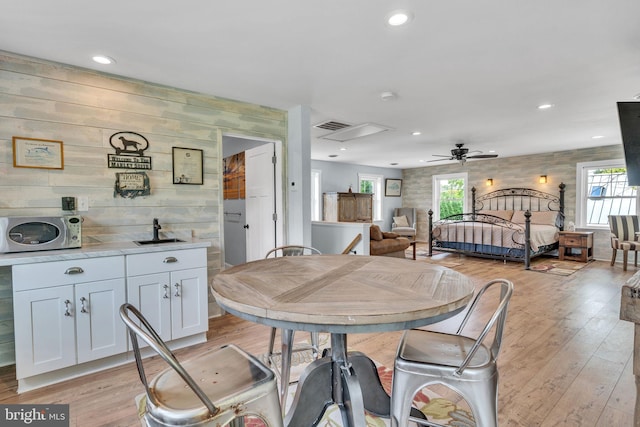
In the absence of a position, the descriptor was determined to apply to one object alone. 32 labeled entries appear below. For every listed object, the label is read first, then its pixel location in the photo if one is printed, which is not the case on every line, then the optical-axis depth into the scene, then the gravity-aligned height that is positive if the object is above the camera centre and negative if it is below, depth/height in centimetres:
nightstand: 622 -80
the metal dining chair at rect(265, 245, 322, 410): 167 -84
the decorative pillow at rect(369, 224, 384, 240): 521 -43
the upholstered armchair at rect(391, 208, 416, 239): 926 -36
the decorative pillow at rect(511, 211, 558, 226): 698 -25
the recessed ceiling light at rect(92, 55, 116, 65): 243 +118
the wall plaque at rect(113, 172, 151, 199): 280 +22
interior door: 391 +11
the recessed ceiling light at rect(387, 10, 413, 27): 190 +117
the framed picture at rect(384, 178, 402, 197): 969 +63
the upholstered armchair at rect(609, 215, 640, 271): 546 -45
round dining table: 103 -34
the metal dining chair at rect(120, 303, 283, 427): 96 -62
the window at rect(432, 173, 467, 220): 886 +36
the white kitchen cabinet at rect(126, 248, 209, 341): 243 -66
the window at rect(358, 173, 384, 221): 930 +56
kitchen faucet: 284 -17
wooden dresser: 771 +2
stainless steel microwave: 216 -17
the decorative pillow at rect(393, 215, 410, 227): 941 -41
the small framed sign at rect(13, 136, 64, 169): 239 +44
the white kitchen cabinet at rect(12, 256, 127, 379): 203 -70
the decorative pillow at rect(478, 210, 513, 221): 753 -18
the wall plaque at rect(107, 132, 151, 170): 278 +53
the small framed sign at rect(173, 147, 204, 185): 310 +43
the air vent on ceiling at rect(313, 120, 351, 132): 439 +119
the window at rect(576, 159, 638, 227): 623 +25
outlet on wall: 262 +5
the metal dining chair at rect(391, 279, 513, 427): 119 -65
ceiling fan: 586 +99
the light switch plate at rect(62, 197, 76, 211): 251 +5
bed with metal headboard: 608 -45
